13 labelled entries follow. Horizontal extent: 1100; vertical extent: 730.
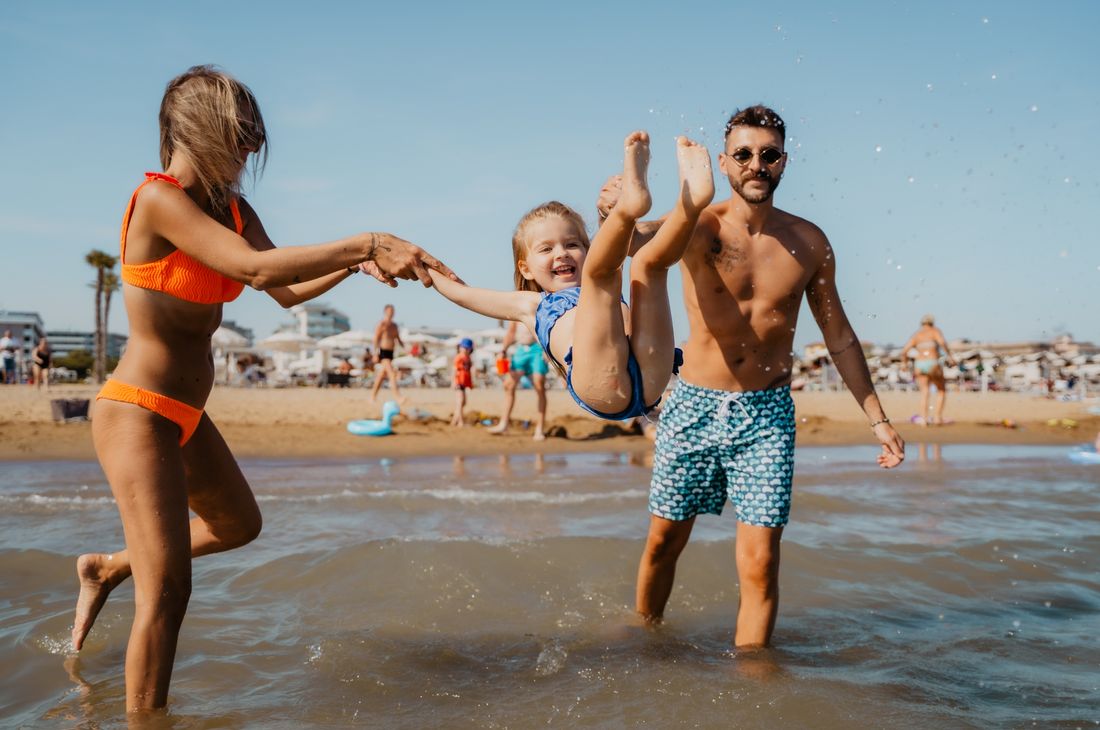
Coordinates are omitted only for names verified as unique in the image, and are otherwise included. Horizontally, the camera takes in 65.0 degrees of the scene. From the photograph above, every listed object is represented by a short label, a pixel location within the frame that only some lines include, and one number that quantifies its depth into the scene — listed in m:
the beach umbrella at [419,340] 47.25
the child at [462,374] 14.74
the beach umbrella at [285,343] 41.78
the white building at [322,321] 139.25
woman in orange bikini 2.68
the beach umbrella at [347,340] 41.91
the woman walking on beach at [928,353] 15.66
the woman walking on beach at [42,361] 23.91
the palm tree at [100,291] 39.63
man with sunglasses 3.71
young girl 2.93
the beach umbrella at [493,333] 48.76
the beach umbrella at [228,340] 38.74
